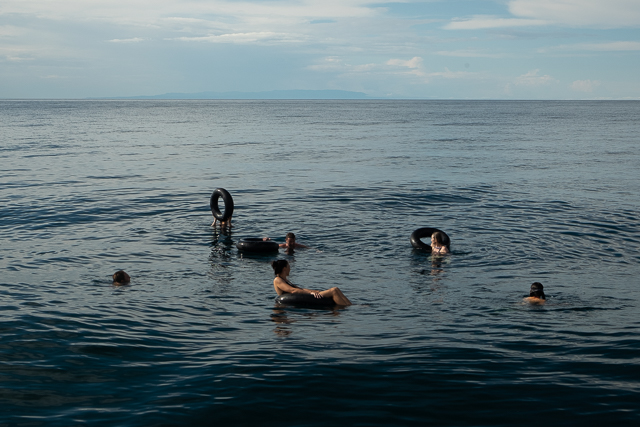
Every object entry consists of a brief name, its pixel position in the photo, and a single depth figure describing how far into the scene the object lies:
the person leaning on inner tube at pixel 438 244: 18.15
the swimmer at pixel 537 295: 13.26
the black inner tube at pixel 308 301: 13.34
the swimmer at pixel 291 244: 18.55
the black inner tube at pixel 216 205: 22.28
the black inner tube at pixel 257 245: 18.36
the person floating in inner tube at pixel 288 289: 13.29
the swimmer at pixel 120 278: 15.11
